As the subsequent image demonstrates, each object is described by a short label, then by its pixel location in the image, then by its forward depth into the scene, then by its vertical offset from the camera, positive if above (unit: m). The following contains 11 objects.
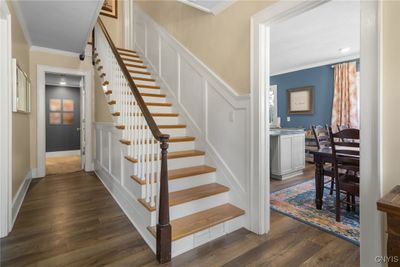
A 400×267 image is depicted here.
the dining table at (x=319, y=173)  2.66 -0.53
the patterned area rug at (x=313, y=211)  2.22 -1.00
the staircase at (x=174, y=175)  1.99 -0.48
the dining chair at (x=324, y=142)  2.70 -0.16
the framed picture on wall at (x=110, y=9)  5.54 +3.19
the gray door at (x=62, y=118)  6.80 +0.45
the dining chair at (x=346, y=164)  2.22 -0.37
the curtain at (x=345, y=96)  5.21 +0.83
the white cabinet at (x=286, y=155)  3.95 -0.46
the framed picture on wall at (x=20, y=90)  2.35 +0.54
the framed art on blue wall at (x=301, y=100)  6.10 +0.88
